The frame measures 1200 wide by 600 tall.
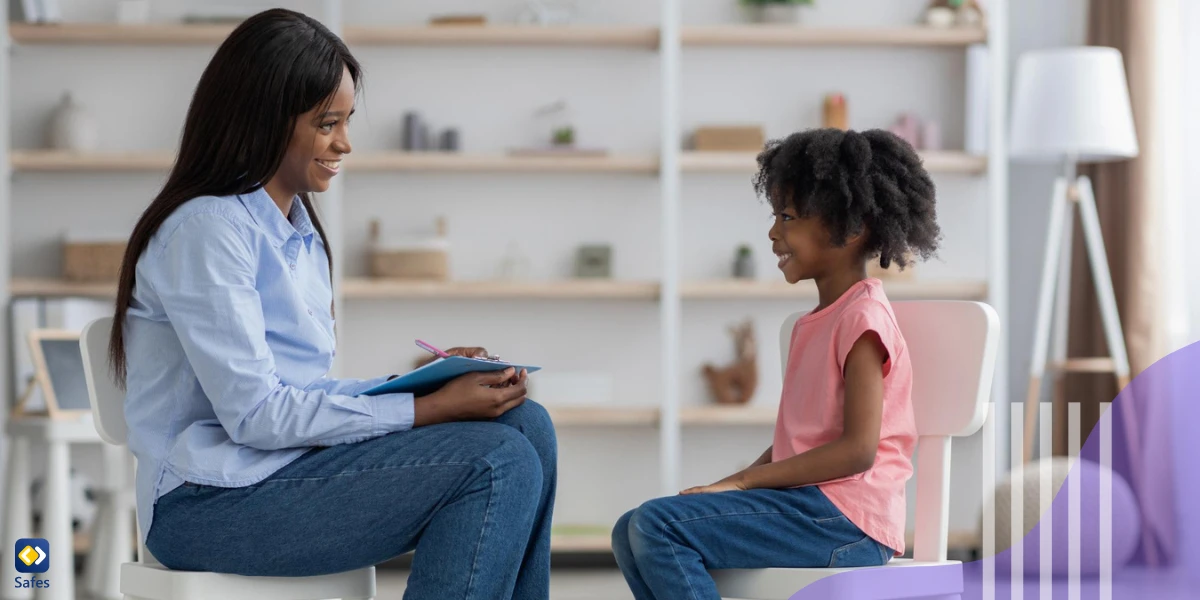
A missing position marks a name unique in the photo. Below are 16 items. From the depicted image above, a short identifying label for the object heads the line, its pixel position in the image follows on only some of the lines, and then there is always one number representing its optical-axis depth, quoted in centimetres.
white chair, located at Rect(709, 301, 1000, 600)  305
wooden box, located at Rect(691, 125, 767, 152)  754
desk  557
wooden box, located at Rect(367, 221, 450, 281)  743
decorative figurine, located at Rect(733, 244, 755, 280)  761
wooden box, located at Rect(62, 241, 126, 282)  731
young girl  303
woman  280
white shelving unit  727
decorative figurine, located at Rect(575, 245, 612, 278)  764
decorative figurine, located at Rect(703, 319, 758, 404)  769
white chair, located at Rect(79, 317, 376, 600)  284
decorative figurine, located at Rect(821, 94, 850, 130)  761
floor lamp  689
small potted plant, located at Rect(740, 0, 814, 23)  755
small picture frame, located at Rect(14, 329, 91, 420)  579
